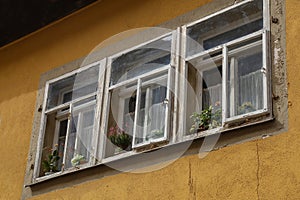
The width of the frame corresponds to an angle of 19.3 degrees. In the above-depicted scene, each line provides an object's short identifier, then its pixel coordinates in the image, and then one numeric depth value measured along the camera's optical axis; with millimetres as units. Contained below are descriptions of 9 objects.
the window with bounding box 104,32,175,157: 8829
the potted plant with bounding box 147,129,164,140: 8645
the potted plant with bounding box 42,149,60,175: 9962
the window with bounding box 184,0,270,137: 8028
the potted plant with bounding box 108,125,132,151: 9125
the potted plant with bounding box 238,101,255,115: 7953
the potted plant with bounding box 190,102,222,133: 8227
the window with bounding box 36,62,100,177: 9845
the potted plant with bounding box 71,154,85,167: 9523
